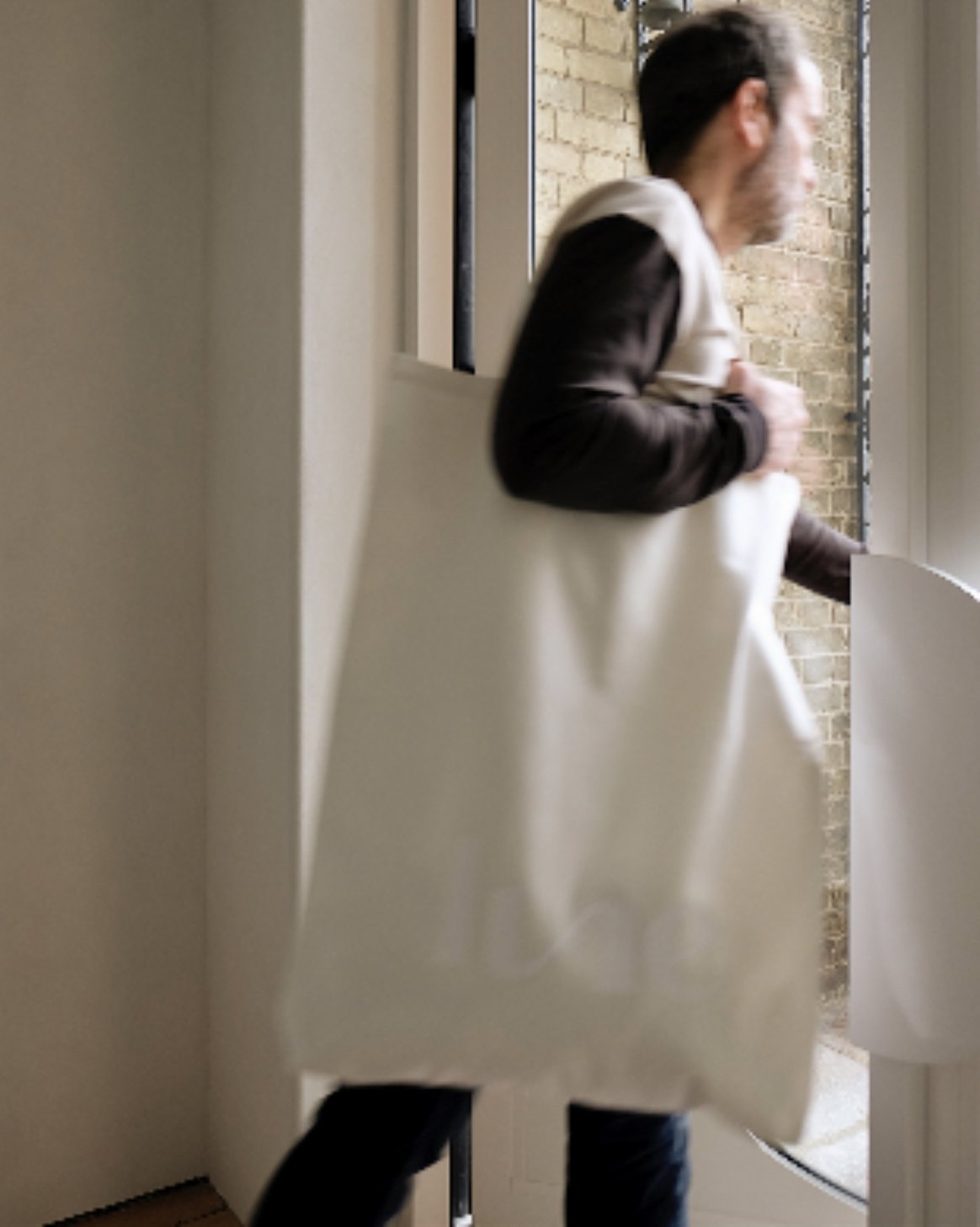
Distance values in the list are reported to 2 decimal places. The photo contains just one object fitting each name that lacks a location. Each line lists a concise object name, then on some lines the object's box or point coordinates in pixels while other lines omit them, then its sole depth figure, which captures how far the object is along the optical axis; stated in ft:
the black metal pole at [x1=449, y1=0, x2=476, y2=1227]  5.64
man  2.55
